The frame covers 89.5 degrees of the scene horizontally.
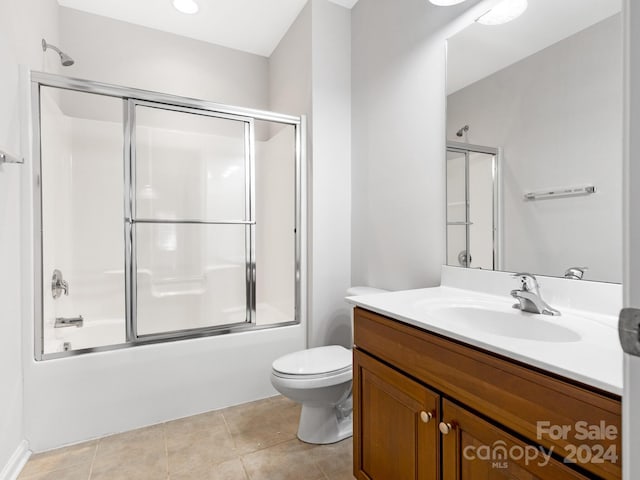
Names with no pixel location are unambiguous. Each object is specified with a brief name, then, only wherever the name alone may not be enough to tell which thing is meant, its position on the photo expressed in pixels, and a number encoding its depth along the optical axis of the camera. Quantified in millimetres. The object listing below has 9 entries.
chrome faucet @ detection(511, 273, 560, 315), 1093
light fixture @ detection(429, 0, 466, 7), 1430
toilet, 1562
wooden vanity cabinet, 636
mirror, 1058
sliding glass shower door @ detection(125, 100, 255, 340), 2424
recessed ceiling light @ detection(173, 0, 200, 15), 2324
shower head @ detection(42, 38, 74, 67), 1954
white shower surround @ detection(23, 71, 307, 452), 1632
